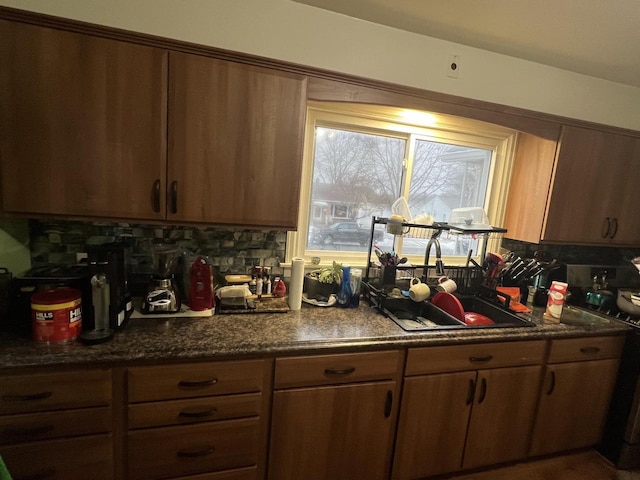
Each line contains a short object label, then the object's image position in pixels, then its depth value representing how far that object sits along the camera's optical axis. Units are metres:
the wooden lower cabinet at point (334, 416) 1.41
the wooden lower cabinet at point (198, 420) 1.25
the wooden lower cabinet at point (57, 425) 1.12
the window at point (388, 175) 2.03
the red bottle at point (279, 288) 1.89
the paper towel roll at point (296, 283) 1.71
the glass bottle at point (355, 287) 1.84
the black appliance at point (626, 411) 1.91
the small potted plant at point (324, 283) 1.86
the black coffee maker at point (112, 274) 1.28
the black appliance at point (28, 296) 1.30
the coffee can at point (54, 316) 1.19
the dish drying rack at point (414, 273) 1.92
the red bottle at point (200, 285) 1.55
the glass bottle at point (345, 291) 1.82
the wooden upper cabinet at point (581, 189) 2.06
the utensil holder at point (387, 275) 1.96
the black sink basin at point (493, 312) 1.81
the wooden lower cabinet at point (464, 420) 1.61
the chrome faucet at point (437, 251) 2.03
